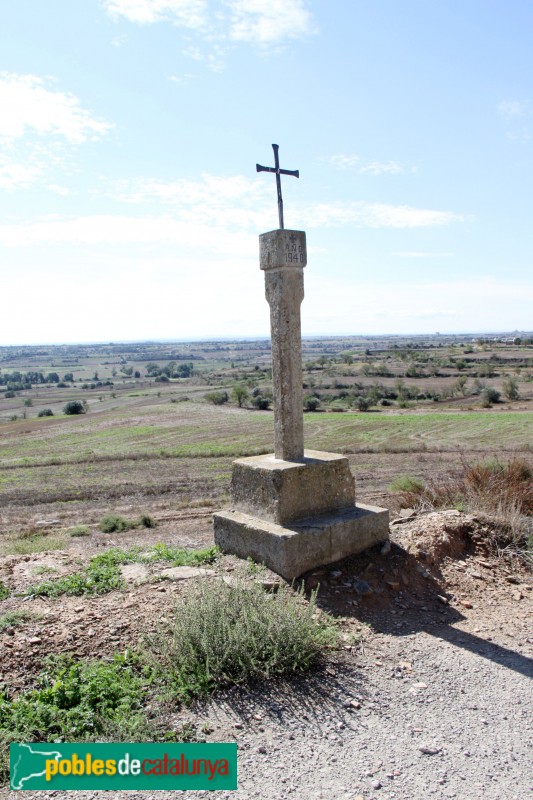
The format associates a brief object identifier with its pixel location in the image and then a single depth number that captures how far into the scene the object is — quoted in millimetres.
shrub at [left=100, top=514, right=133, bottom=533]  13376
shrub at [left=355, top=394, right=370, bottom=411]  50859
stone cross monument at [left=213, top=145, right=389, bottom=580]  5824
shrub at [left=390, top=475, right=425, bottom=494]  12941
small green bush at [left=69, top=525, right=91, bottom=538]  12610
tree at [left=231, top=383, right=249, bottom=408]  55906
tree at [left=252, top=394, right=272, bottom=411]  54250
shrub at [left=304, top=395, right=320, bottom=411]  51562
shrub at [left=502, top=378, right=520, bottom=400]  51344
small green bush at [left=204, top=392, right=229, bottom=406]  58559
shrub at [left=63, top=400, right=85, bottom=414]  59812
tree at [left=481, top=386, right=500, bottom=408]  49062
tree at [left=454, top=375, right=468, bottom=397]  58662
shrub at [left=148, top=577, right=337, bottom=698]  4117
